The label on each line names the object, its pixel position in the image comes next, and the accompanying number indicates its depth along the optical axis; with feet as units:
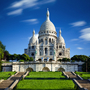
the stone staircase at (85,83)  74.69
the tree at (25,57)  234.79
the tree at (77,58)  237.18
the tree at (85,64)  163.51
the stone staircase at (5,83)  75.72
